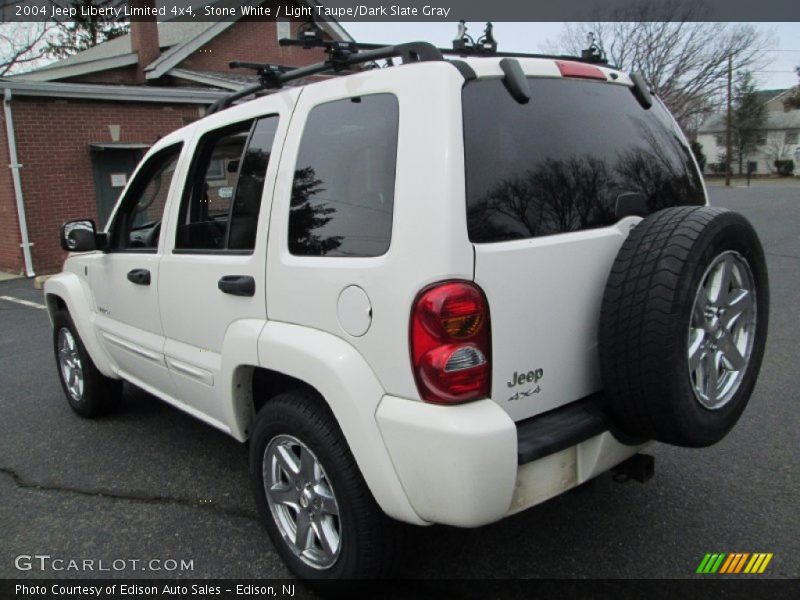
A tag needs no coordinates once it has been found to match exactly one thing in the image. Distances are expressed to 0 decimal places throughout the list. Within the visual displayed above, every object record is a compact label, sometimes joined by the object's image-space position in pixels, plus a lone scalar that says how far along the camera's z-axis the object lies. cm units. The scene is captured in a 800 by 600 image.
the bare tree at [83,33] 3143
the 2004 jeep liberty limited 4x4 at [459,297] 202
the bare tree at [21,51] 2869
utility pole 4098
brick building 1141
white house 5981
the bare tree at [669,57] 3062
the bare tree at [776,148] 6028
